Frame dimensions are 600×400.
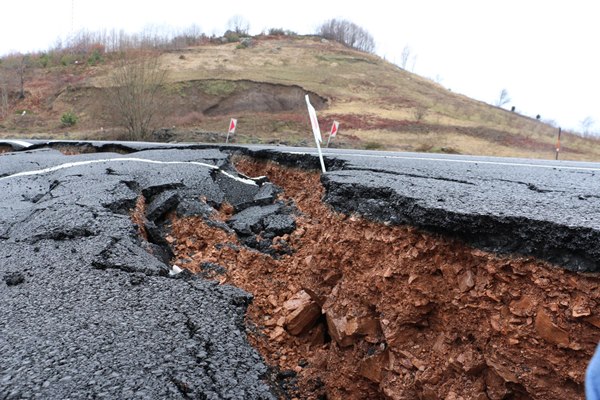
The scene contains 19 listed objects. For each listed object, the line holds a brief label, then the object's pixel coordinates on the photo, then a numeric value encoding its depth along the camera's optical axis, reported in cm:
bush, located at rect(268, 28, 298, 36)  5014
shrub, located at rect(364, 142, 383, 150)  1723
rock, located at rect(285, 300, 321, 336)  303
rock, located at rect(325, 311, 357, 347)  259
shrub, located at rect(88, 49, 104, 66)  3488
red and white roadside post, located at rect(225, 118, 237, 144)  1685
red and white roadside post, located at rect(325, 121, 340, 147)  1600
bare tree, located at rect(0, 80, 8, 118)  2875
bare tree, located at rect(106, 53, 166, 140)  1789
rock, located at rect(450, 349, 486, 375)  200
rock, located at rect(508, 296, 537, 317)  183
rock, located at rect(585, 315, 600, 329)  166
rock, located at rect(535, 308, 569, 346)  174
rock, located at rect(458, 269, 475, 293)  210
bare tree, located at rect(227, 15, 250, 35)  4908
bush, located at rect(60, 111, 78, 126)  2516
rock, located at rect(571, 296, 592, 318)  168
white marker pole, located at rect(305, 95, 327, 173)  435
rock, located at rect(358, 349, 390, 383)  241
